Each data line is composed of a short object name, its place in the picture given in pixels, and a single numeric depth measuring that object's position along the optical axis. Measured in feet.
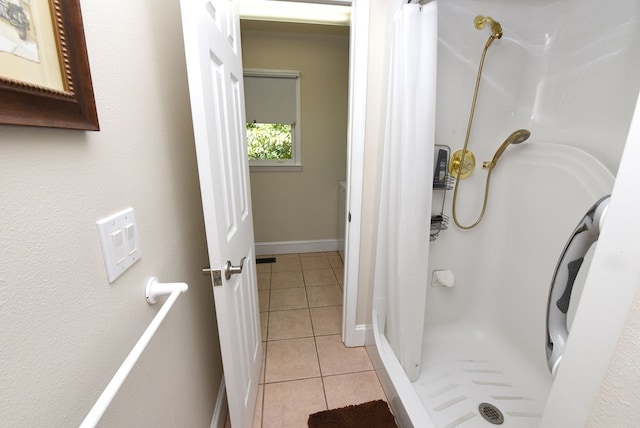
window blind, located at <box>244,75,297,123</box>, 9.04
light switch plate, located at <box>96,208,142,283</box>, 1.72
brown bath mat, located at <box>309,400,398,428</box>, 4.28
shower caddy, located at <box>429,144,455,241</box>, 4.79
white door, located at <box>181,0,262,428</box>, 2.34
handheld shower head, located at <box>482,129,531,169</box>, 4.49
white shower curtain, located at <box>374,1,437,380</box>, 3.75
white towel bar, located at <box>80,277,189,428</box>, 1.26
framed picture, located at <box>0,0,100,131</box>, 1.07
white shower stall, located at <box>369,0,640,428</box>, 3.78
